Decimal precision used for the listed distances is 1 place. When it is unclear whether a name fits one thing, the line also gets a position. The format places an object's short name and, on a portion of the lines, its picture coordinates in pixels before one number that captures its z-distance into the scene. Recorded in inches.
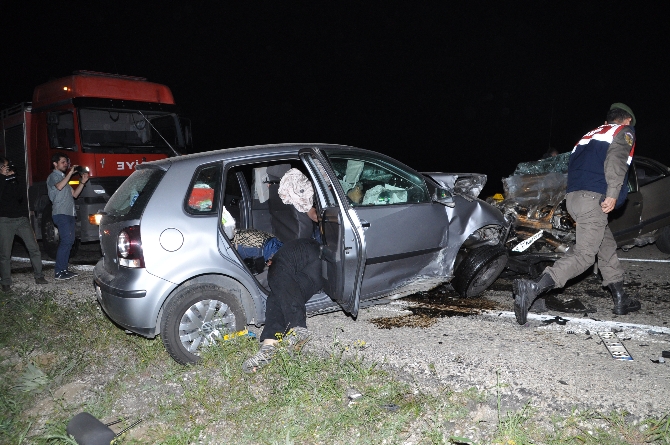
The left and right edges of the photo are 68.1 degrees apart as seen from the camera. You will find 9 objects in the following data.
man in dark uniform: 167.5
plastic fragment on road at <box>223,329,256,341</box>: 145.1
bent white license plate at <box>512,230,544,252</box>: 205.3
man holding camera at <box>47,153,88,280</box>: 262.4
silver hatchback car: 140.8
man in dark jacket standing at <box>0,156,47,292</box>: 236.5
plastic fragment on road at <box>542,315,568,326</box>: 173.2
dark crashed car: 241.6
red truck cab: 316.8
